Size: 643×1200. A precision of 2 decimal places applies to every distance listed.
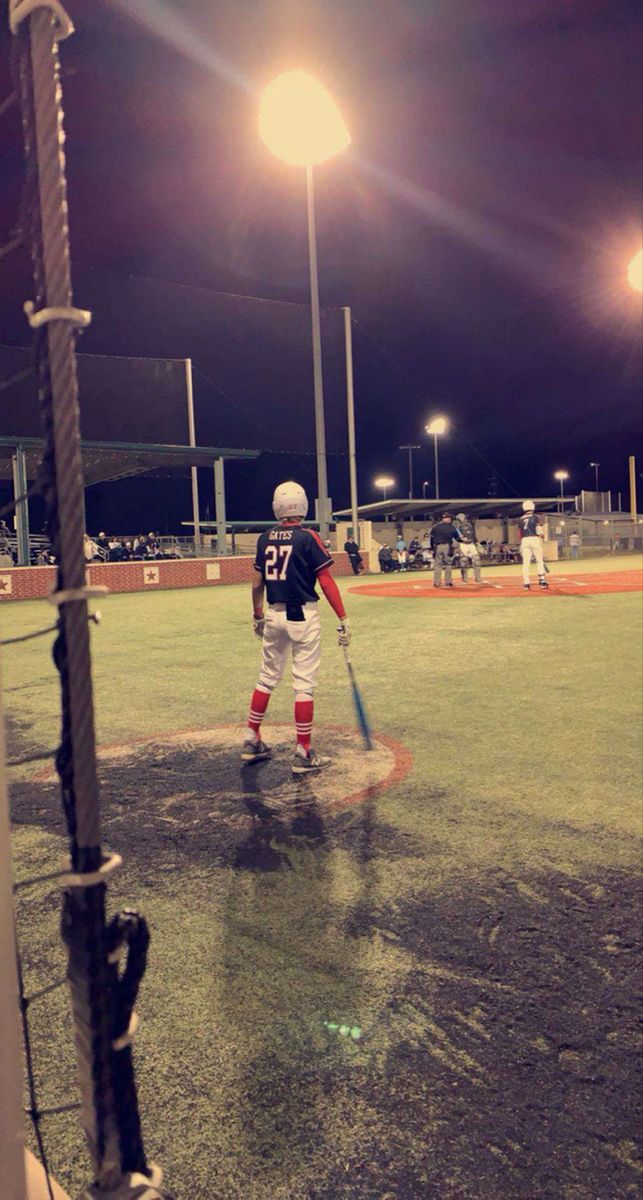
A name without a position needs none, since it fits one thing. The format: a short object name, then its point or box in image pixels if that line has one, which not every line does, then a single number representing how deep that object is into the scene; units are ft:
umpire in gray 67.23
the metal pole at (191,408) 94.17
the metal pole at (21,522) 75.72
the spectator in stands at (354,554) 97.98
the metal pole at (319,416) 68.13
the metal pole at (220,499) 92.43
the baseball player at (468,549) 71.87
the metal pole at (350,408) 92.58
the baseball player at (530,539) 60.05
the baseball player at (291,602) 19.65
